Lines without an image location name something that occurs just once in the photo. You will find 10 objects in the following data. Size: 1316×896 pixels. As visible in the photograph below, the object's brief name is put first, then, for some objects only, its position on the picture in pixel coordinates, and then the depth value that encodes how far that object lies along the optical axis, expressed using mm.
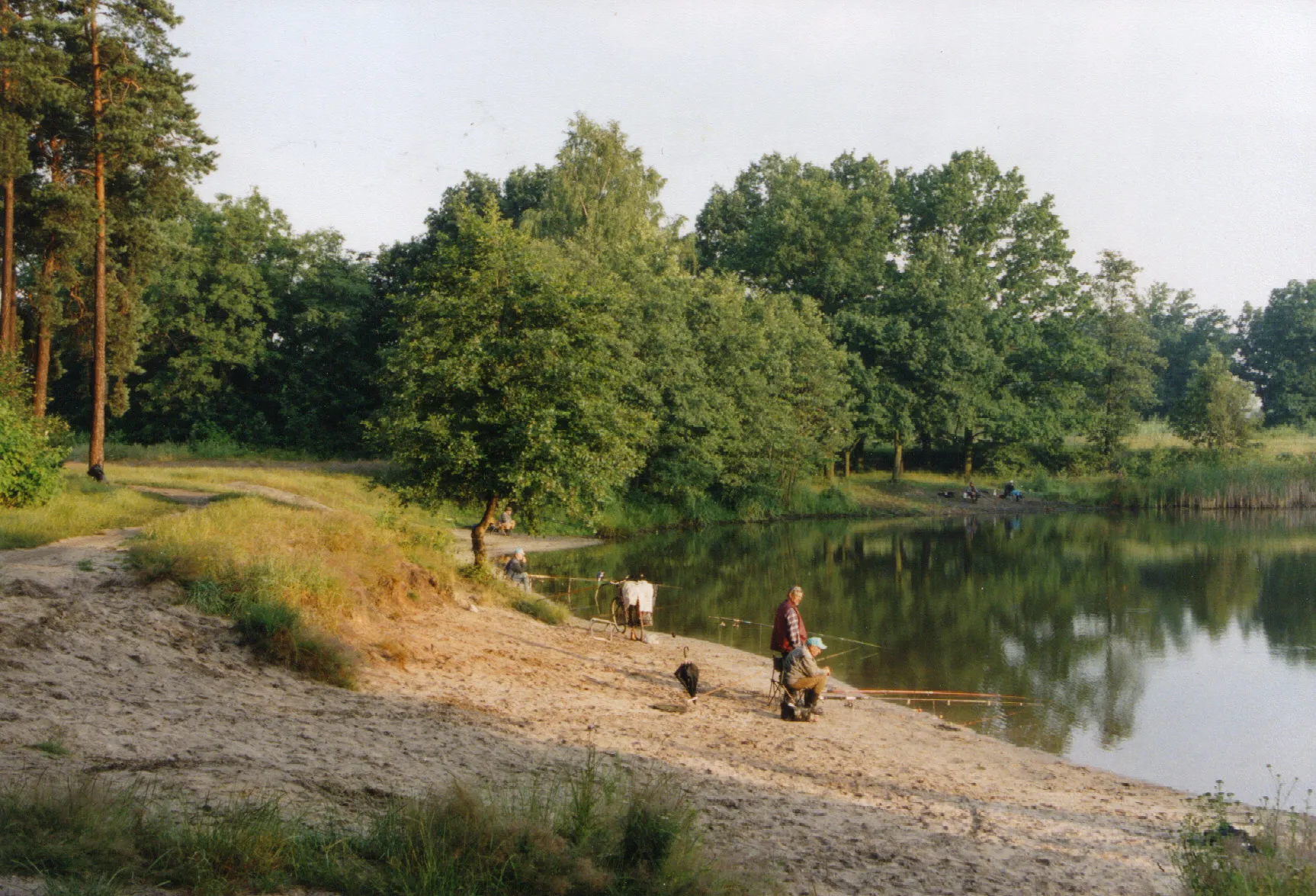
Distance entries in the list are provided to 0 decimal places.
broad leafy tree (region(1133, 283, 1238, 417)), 104500
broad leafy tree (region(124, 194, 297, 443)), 58344
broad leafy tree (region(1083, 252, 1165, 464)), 66188
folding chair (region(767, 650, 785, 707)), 16516
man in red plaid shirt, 16438
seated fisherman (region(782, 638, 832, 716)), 16141
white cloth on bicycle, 22500
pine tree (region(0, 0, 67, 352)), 26000
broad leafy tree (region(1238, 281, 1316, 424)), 89625
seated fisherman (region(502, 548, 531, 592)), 25750
